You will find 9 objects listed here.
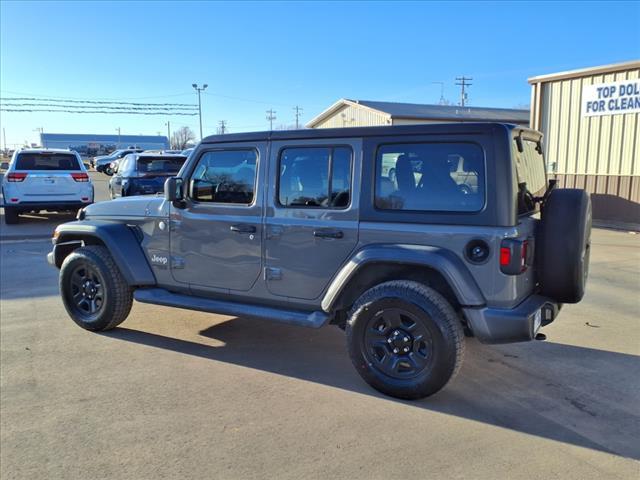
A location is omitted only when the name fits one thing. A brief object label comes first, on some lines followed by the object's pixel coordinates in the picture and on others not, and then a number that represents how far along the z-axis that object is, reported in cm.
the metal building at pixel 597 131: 1255
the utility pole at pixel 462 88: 7538
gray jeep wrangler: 349
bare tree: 11171
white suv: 1240
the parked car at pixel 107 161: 3909
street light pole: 6656
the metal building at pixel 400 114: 2902
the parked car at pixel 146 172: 1292
